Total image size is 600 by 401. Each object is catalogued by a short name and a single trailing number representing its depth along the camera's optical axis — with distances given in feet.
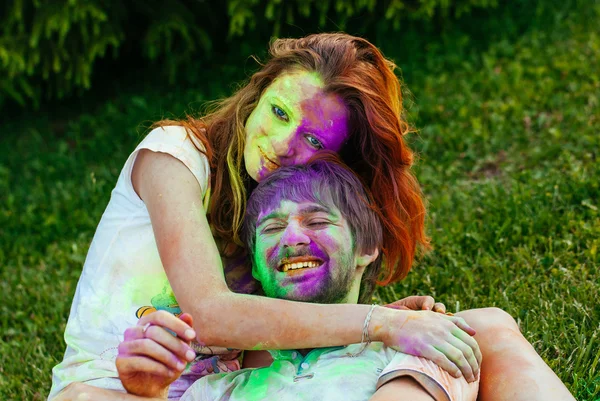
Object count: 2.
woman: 9.29
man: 8.98
